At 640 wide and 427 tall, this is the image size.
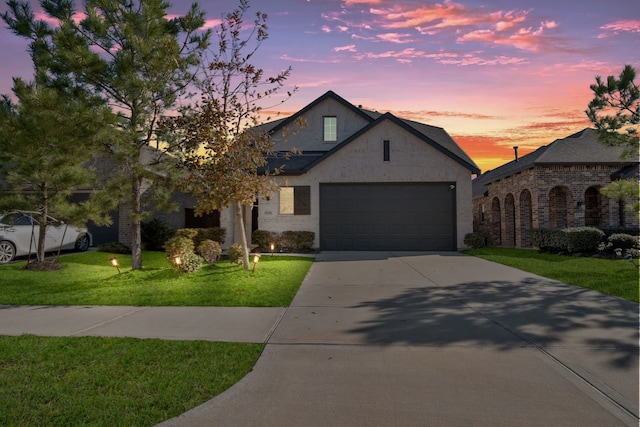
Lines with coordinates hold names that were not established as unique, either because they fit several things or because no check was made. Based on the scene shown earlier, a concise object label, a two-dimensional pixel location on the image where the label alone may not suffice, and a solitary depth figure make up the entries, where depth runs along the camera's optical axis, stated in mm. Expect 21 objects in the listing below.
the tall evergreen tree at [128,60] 10703
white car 13350
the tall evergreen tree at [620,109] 11688
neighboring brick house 18953
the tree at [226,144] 11141
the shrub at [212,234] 17203
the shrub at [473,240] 17984
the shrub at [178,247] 11320
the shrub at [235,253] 13170
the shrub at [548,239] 16219
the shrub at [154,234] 18328
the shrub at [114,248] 17281
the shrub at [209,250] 12695
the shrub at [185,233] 13156
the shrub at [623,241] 14718
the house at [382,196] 18469
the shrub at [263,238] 18031
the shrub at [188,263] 11314
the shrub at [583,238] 15523
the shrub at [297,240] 17984
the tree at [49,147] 10336
